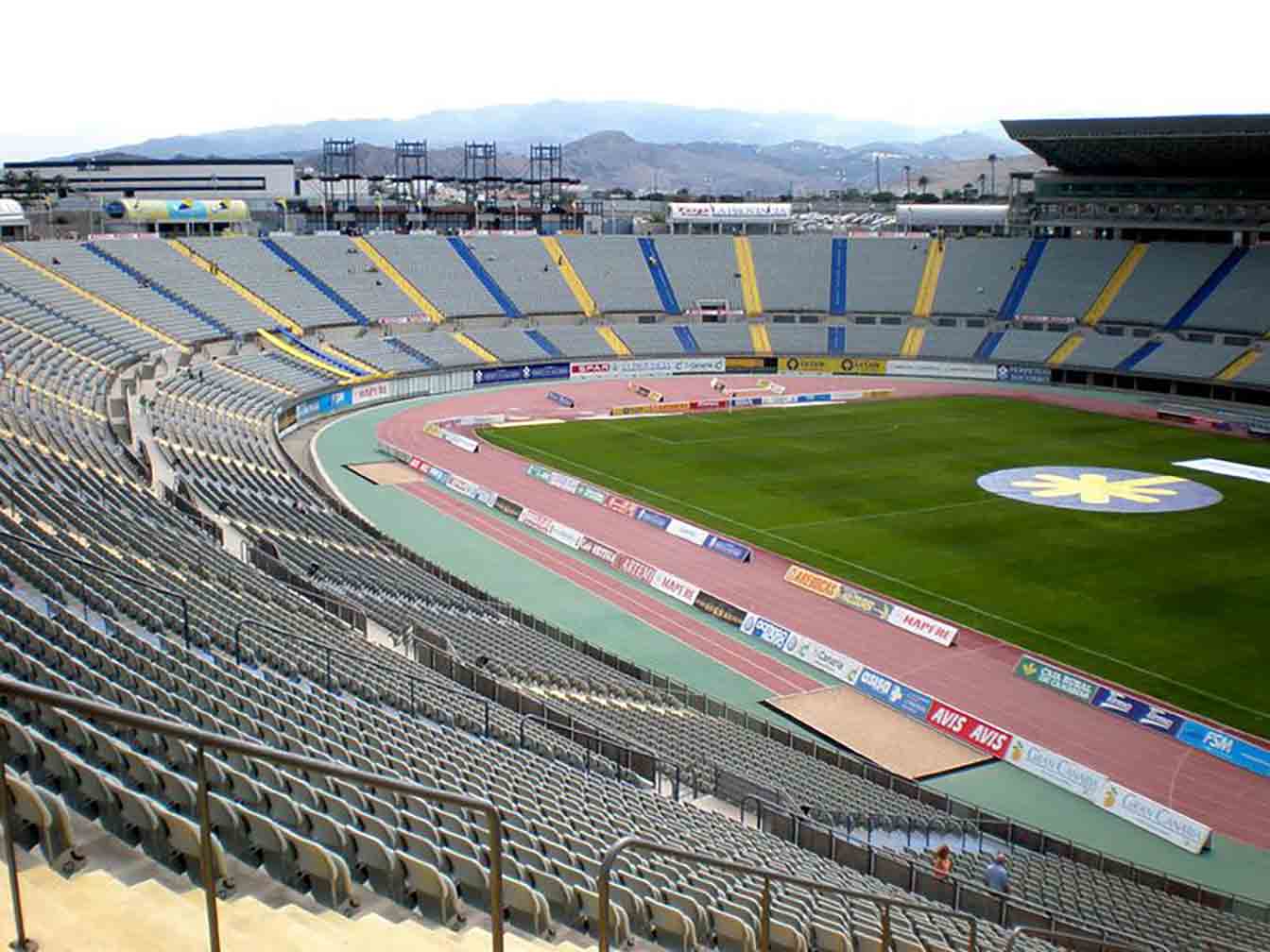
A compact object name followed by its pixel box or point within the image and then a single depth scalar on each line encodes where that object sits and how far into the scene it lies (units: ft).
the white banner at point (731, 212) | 326.85
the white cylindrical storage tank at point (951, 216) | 314.35
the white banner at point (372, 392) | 228.22
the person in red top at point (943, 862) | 59.06
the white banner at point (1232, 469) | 170.40
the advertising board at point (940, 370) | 260.83
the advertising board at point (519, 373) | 253.44
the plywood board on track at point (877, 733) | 86.53
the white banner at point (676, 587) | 120.26
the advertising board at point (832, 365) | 269.64
